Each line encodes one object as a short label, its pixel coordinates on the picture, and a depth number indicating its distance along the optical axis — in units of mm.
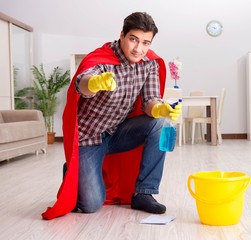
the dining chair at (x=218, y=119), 6154
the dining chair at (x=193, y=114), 6859
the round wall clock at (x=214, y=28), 6930
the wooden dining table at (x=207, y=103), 5977
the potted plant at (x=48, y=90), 6992
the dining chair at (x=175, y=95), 5850
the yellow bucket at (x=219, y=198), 1866
